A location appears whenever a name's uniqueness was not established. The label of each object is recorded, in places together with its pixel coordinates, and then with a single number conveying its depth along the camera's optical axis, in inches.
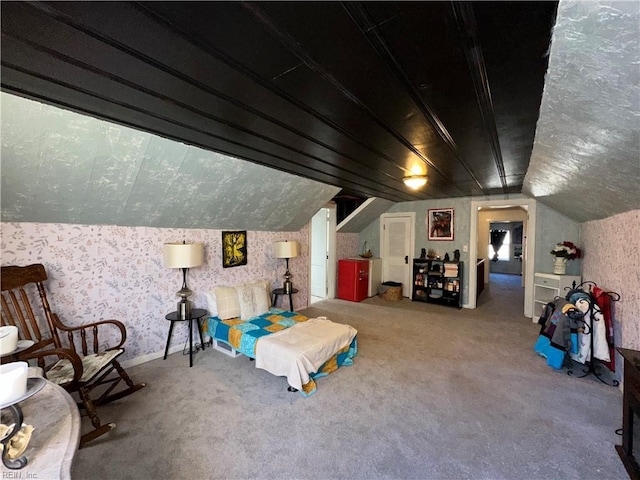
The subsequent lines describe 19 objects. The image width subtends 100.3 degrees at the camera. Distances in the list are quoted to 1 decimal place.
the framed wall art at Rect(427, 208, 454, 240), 219.3
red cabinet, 226.2
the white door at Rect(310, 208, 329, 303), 237.8
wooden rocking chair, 73.5
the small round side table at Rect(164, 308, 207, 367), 115.4
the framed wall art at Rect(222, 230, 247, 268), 149.9
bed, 96.1
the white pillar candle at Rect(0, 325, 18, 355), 57.3
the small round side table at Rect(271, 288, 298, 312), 171.9
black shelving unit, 209.3
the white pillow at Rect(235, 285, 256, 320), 134.6
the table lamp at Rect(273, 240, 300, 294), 166.4
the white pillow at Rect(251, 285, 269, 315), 140.7
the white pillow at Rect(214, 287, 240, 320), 130.1
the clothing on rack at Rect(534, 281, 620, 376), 105.5
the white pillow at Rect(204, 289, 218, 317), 130.8
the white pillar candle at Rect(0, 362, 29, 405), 34.0
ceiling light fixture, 135.2
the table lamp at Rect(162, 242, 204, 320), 114.6
